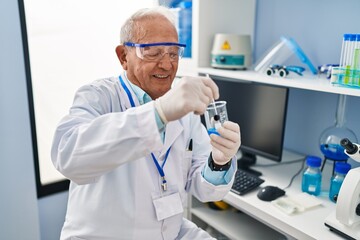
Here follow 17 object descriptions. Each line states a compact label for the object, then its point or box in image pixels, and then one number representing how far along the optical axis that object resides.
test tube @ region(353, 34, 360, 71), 1.30
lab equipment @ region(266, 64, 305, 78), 1.60
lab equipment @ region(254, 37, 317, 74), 1.71
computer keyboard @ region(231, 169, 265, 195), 1.53
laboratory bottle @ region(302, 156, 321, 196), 1.48
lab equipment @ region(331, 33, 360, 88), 1.30
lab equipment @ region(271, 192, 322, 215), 1.35
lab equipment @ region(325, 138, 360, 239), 1.16
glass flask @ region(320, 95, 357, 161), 1.59
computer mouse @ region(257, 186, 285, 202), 1.45
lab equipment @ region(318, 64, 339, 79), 1.57
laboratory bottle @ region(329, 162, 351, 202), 1.39
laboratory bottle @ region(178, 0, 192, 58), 2.00
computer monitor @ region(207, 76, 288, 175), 1.62
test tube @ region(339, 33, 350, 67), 1.33
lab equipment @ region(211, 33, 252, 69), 1.81
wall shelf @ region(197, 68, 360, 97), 1.32
